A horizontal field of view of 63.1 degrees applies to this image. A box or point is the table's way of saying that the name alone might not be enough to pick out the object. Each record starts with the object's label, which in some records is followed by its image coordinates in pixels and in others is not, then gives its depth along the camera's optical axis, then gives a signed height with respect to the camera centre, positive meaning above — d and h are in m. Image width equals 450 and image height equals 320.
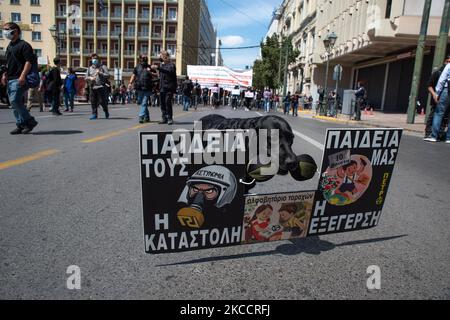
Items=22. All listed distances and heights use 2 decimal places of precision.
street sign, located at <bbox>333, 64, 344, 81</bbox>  20.57 +1.28
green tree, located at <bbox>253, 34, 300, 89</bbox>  47.03 +4.55
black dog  2.33 -0.26
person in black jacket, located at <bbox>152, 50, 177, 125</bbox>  9.38 +0.10
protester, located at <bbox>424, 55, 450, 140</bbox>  8.46 +0.13
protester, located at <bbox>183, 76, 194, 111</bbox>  18.21 -0.15
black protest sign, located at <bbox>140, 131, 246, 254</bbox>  1.88 -0.57
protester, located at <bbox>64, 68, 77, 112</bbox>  13.95 -0.28
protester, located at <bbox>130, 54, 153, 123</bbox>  9.80 +0.06
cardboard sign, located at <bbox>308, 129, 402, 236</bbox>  2.22 -0.51
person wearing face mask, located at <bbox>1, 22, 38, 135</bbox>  6.14 +0.21
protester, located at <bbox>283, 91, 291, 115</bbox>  25.72 -0.69
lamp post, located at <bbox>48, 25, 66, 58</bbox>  26.78 +3.32
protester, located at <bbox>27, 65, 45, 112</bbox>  11.09 -0.62
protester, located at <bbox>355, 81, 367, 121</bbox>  16.55 -0.08
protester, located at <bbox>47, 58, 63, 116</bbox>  11.86 -0.19
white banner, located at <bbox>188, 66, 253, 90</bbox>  38.09 +1.29
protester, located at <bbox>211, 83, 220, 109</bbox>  28.30 -0.87
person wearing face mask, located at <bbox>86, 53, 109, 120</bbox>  10.39 -0.08
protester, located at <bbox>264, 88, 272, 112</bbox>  28.06 -0.41
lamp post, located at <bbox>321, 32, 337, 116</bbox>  21.12 +3.14
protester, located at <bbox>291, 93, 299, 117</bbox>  23.66 -0.69
